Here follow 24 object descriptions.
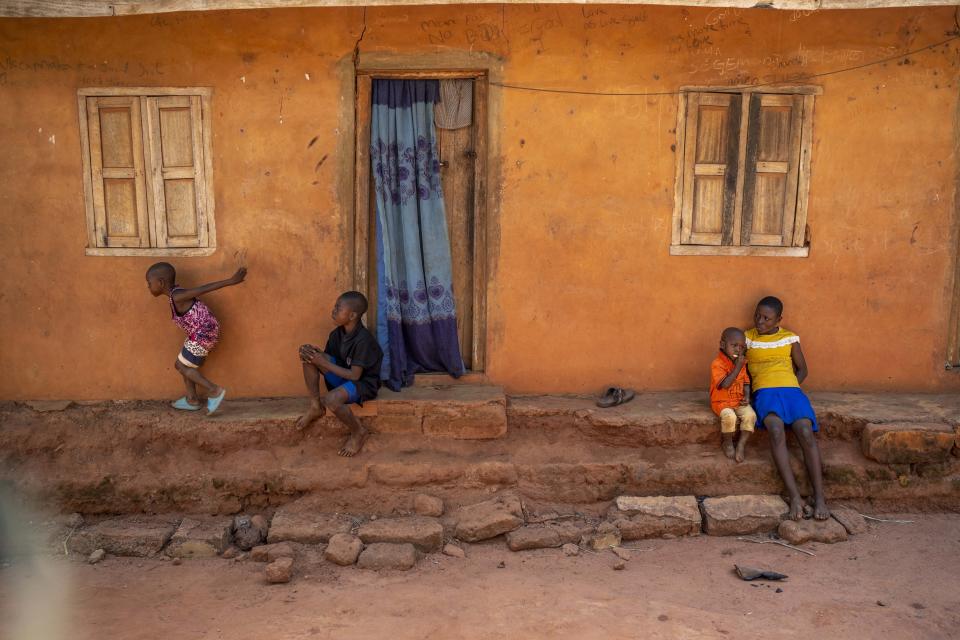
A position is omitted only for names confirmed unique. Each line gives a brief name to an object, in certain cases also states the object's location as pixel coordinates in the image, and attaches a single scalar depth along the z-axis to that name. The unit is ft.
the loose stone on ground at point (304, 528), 15.12
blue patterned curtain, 17.12
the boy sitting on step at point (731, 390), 15.89
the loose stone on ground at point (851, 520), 15.19
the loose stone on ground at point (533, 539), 14.87
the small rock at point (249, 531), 15.15
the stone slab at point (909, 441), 15.80
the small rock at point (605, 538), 14.96
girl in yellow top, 15.56
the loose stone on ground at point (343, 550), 14.35
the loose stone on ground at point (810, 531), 14.80
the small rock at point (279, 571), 13.73
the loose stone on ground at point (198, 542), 14.97
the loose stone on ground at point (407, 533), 14.80
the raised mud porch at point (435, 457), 15.88
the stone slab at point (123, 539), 14.98
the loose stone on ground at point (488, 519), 15.05
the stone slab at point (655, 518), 15.21
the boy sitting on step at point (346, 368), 15.69
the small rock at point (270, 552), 14.56
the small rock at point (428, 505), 15.53
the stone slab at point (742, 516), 15.23
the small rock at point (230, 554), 14.89
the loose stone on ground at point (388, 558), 14.23
